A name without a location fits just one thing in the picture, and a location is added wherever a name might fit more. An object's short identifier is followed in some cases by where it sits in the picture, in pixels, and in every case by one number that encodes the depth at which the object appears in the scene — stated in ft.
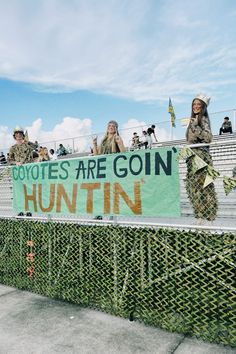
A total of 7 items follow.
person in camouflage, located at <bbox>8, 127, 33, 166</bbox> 23.49
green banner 14.33
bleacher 13.25
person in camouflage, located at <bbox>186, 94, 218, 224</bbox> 13.44
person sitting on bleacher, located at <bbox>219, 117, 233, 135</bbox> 58.08
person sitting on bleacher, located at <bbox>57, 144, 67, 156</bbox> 80.05
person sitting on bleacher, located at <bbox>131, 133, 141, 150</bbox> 60.35
